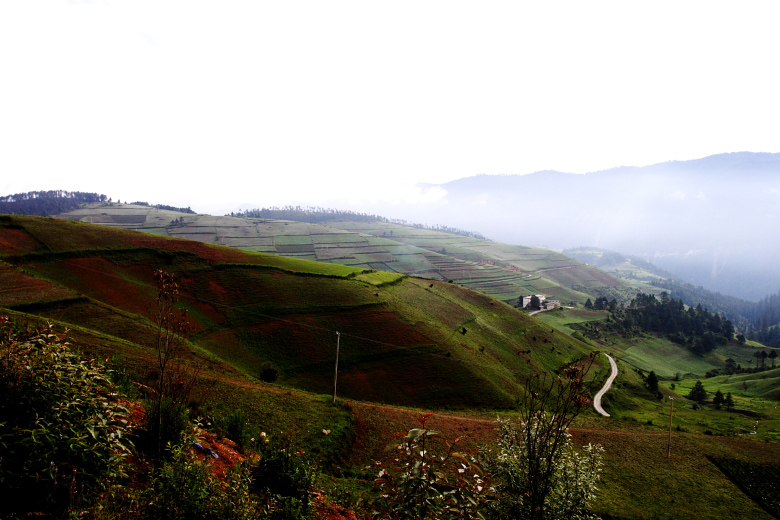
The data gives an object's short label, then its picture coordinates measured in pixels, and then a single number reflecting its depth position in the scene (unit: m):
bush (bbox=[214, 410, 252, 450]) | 14.88
